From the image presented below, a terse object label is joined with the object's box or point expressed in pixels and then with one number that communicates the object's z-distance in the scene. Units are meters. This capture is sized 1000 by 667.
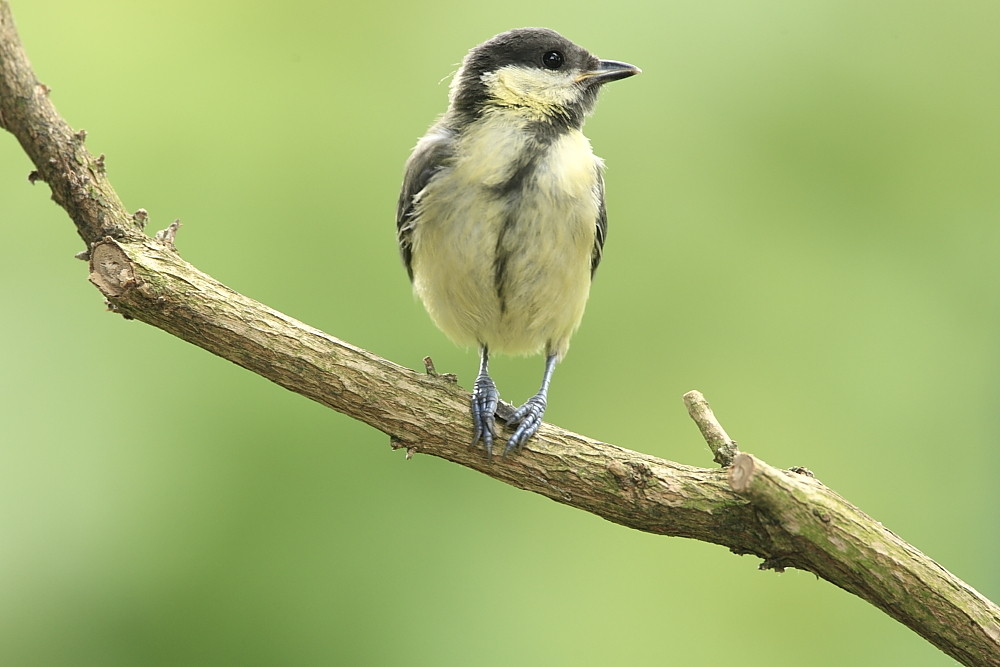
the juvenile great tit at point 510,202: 6.23
